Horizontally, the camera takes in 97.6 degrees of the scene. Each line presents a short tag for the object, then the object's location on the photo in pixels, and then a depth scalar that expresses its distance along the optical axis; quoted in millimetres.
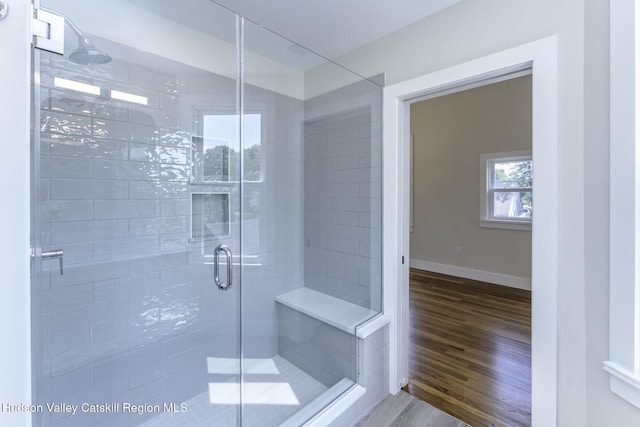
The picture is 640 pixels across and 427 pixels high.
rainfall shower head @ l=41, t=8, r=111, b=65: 1443
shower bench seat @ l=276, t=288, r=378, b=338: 2072
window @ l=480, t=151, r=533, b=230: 4025
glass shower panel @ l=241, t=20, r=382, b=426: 2117
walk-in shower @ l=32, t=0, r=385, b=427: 1491
